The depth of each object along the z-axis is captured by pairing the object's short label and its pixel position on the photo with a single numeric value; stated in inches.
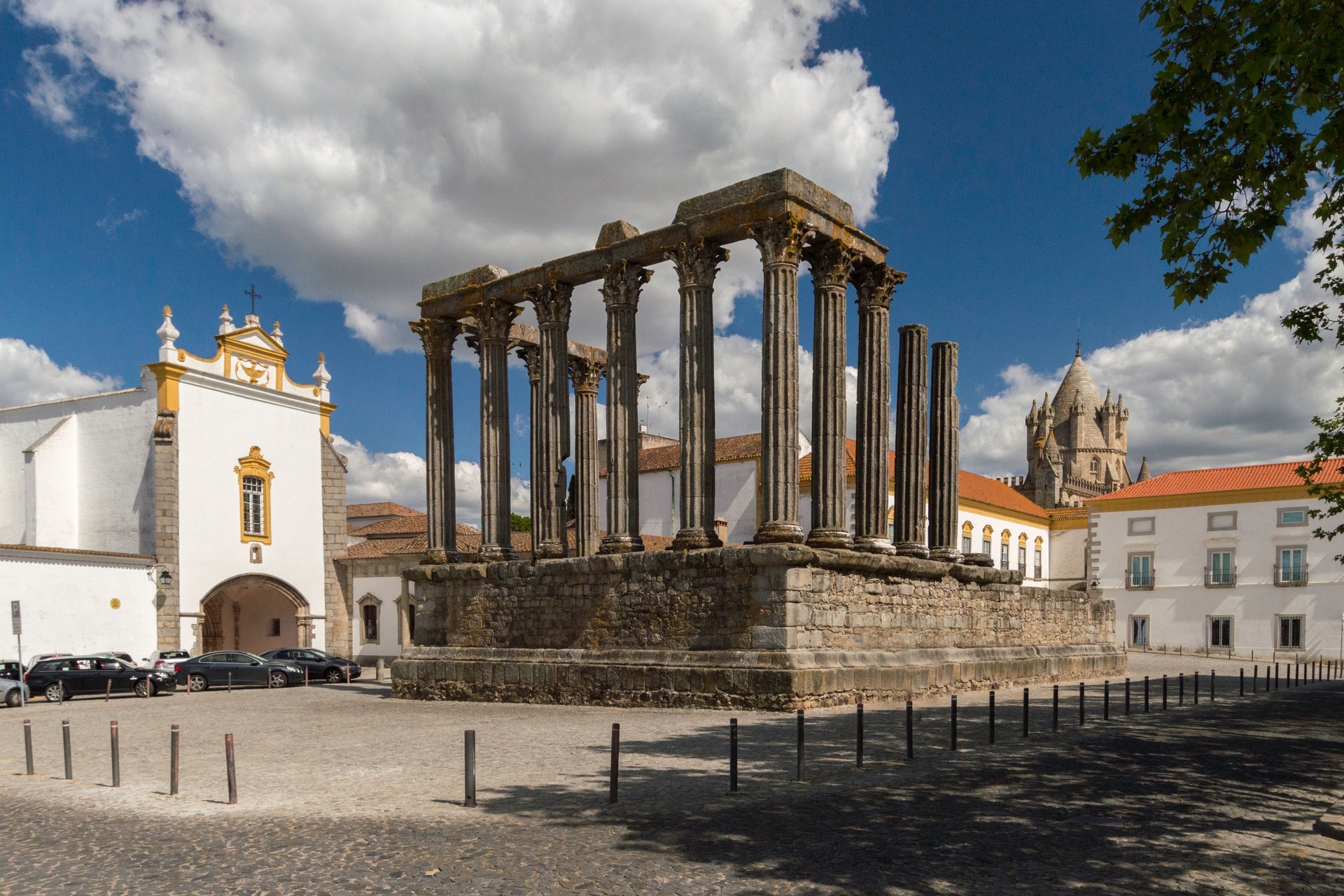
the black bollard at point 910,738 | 406.0
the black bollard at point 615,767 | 322.7
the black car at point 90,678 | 936.3
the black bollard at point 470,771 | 322.3
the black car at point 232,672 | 1077.1
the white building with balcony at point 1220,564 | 1612.9
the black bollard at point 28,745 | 440.8
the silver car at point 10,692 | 882.1
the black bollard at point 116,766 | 394.5
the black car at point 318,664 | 1192.2
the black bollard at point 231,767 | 339.9
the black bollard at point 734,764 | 335.9
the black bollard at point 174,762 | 369.4
